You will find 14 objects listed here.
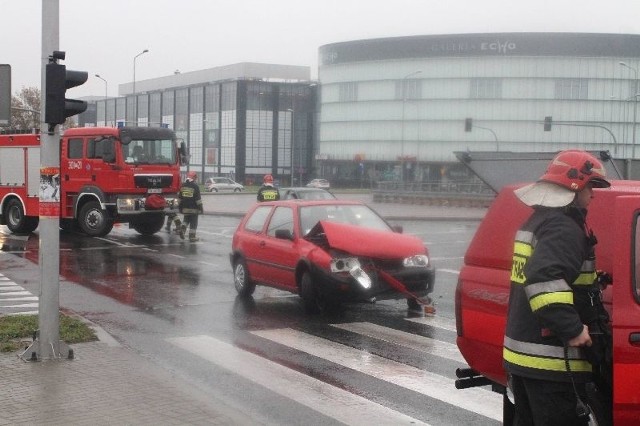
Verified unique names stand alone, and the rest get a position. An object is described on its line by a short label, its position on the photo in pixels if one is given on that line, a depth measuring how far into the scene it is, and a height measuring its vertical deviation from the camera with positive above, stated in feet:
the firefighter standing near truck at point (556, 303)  13.44 -2.17
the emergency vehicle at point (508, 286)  14.61 -2.43
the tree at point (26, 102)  225.56 +13.37
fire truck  77.61 -1.81
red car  38.22 -4.36
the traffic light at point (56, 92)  28.02 +1.99
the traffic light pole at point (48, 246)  28.40 -3.01
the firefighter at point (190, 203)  77.20 -4.07
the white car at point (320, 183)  287.96 -7.91
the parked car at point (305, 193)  83.82 -3.34
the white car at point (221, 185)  263.90 -8.41
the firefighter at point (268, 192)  74.59 -2.91
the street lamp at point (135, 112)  369.67 +18.66
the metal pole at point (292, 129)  351.05 +12.04
